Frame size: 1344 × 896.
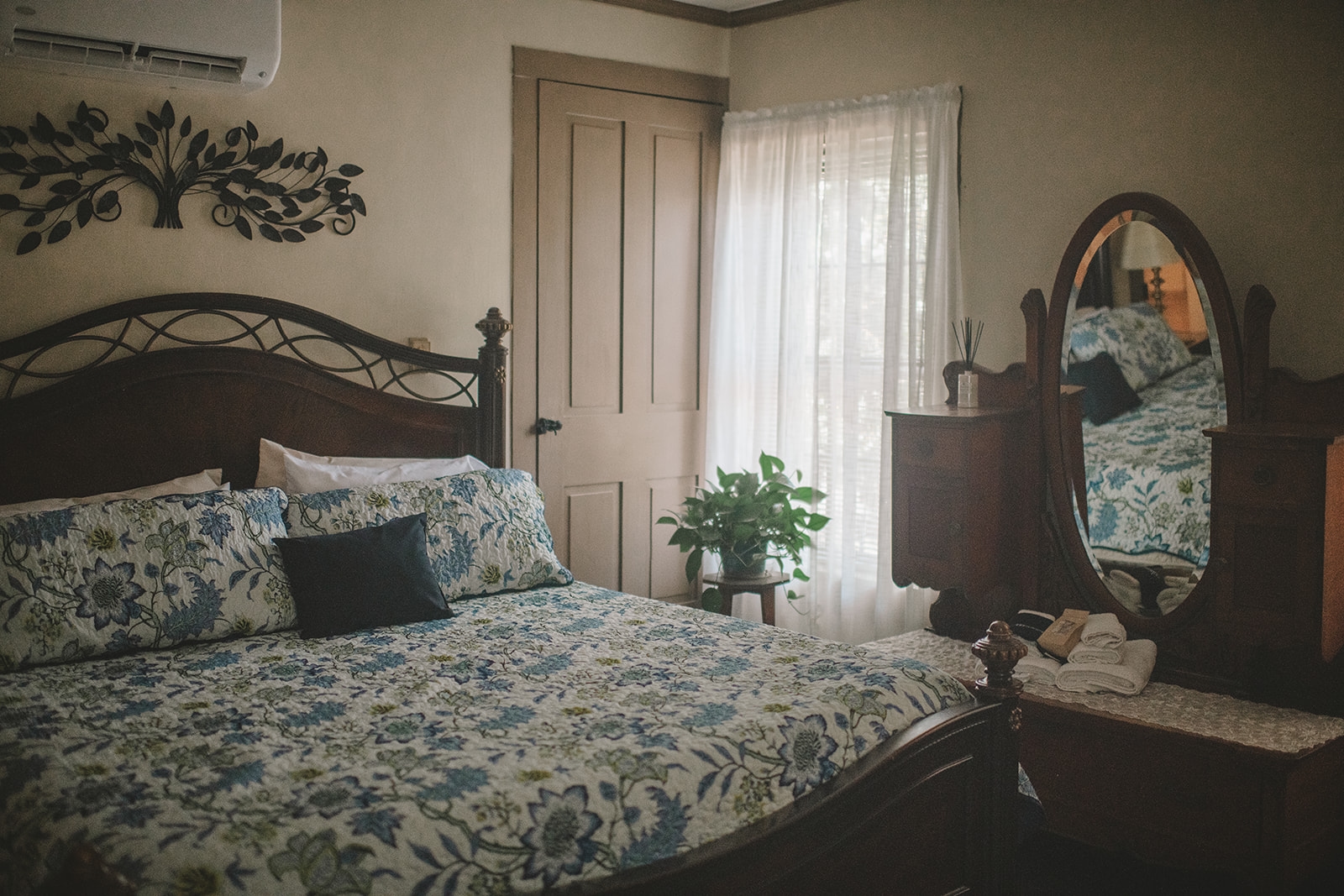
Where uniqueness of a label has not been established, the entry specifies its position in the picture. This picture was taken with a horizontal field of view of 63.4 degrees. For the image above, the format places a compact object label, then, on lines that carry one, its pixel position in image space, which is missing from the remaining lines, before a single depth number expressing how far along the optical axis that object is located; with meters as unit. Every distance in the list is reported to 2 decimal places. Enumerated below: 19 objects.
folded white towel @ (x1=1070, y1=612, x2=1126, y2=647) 3.08
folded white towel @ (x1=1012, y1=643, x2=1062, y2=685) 3.03
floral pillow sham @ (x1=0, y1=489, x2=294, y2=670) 2.39
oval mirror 3.11
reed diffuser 3.62
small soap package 3.11
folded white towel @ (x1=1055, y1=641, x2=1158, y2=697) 2.94
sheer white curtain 3.87
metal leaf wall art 3.04
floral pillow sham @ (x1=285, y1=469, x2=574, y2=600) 2.92
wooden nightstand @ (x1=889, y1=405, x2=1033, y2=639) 3.38
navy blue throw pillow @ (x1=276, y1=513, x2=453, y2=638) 2.66
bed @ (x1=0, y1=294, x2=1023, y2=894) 1.61
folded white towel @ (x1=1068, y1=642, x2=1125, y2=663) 3.01
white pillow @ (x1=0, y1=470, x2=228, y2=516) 2.77
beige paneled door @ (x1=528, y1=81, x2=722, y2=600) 4.12
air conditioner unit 2.74
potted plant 3.96
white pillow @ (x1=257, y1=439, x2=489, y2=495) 3.21
